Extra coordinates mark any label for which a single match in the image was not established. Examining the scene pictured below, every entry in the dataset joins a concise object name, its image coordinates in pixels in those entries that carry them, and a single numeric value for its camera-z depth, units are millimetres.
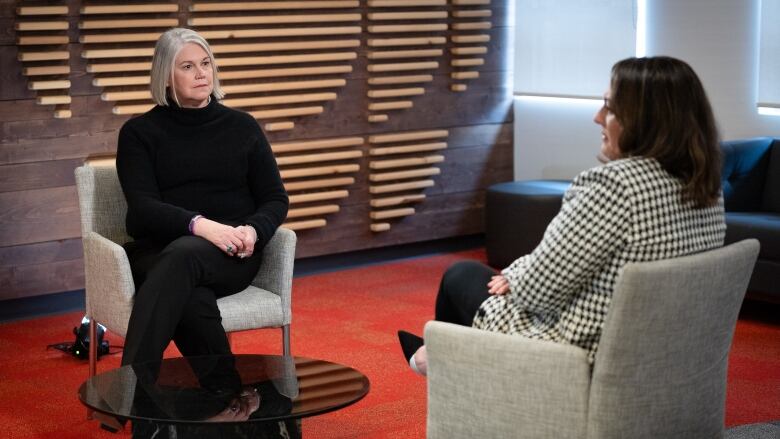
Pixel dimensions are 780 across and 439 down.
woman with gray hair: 3535
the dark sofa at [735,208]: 5016
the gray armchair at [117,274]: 3566
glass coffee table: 2619
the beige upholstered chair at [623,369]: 2258
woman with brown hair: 2314
